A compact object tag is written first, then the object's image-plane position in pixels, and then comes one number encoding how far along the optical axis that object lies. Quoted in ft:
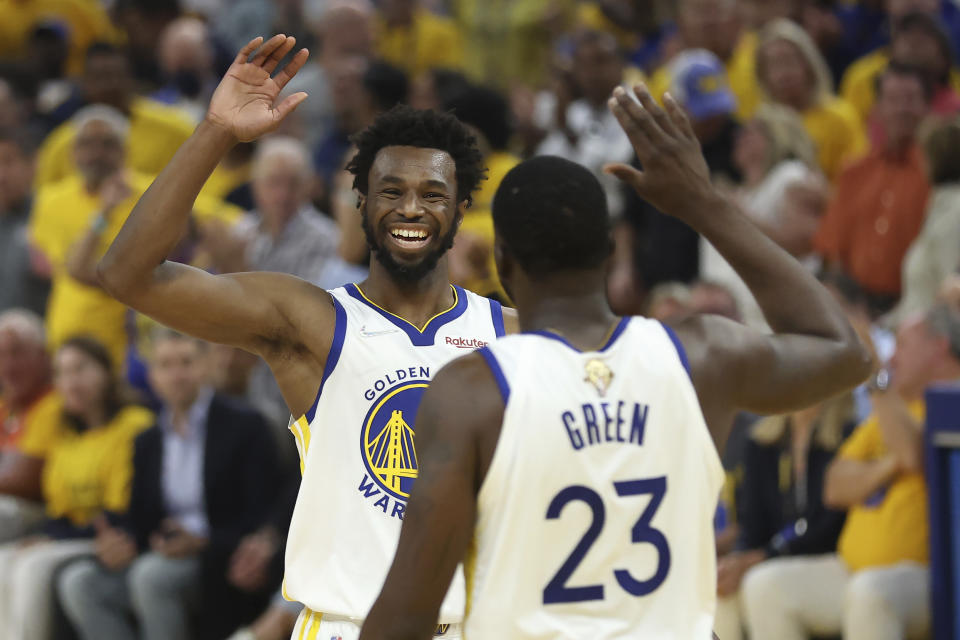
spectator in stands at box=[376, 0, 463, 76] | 75.10
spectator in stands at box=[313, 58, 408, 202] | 61.36
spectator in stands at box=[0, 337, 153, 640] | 50.01
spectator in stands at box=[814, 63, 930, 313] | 51.01
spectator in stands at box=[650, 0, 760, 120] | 61.21
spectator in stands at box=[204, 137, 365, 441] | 53.78
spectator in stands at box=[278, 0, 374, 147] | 68.33
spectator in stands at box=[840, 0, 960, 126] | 53.52
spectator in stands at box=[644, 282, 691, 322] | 47.55
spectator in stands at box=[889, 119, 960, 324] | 47.06
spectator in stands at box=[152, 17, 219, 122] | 69.92
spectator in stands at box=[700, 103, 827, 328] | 51.49
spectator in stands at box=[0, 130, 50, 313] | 63.57
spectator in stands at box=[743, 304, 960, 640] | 38.91
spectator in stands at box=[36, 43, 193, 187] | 63.72
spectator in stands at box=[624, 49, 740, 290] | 53.47
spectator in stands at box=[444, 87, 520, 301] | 39.73
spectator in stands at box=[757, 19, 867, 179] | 55.57
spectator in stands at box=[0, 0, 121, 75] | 78.74
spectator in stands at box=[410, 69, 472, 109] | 56.24
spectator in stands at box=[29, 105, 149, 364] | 55.21
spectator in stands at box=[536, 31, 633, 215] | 55.93
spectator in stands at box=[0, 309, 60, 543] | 53.47
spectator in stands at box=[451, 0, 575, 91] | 75.41
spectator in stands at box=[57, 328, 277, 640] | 46.55
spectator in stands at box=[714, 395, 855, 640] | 42.19
